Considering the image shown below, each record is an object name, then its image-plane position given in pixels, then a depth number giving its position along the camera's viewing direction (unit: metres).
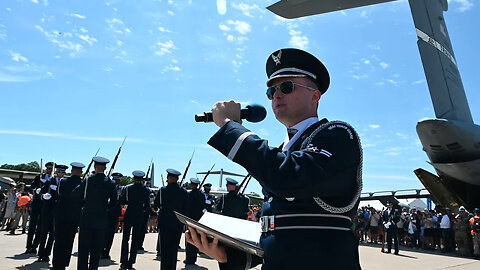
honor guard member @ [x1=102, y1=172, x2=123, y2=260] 8.81
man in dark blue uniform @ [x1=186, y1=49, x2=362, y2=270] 1.30
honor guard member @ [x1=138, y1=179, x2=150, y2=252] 8.74
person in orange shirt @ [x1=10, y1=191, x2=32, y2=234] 13.23
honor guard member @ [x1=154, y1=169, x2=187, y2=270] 6.78
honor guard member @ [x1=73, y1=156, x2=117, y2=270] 6.13
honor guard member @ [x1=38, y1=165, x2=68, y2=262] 7.62
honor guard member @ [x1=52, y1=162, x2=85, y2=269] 6.34
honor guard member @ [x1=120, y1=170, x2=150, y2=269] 7.84
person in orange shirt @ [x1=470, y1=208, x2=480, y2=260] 12.47
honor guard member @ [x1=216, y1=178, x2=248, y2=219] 9.40
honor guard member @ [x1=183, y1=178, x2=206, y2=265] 8.48
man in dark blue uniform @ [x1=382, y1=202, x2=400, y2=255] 13.42
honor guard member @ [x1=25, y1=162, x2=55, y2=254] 8.71
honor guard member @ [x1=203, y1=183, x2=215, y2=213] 11.07
